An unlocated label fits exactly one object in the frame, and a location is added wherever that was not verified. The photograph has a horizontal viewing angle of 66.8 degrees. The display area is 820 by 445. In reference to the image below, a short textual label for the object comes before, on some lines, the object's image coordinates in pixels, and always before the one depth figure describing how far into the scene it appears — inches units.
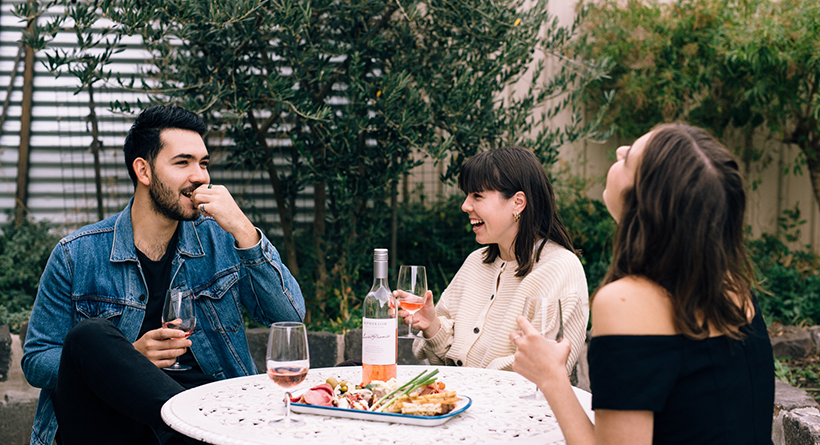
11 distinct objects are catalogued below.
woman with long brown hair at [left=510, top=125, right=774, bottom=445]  48.1
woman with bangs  91.8
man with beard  74.5
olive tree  138.3
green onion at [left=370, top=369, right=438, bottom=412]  59.5
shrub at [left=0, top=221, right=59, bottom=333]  161.8
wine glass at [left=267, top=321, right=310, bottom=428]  56.6
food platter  56.5
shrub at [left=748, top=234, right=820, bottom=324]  172.6
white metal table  53.6
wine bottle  66.2
